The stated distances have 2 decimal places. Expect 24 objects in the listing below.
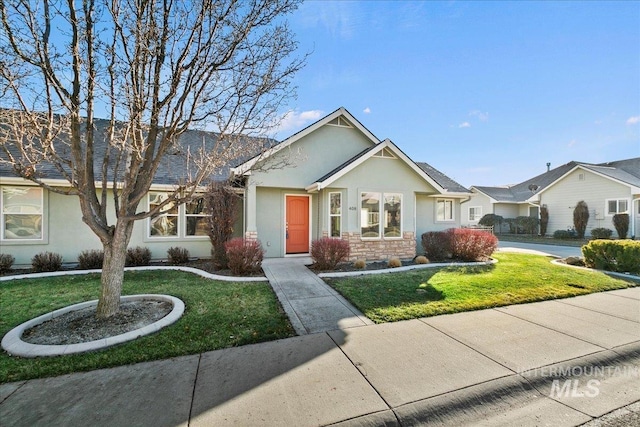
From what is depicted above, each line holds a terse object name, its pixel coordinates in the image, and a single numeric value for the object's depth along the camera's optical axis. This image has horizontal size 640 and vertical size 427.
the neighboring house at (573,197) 19.17
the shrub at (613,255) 8.67
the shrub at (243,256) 8.13
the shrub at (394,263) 9.45
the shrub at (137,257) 9.51
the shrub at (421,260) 10.10
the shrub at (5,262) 8.40
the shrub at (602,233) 18.80
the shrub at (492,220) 26.72
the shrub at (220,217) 9.02
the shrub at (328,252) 8.87
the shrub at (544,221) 24.06
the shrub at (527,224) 24.72
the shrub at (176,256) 10.00
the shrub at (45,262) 8.58
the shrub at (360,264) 9.16
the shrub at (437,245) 10.87
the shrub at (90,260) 8.92
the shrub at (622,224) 18.30
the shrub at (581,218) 20.58
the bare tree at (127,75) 4.18
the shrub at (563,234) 21.21
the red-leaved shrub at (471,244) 10.60
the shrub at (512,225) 26.22
